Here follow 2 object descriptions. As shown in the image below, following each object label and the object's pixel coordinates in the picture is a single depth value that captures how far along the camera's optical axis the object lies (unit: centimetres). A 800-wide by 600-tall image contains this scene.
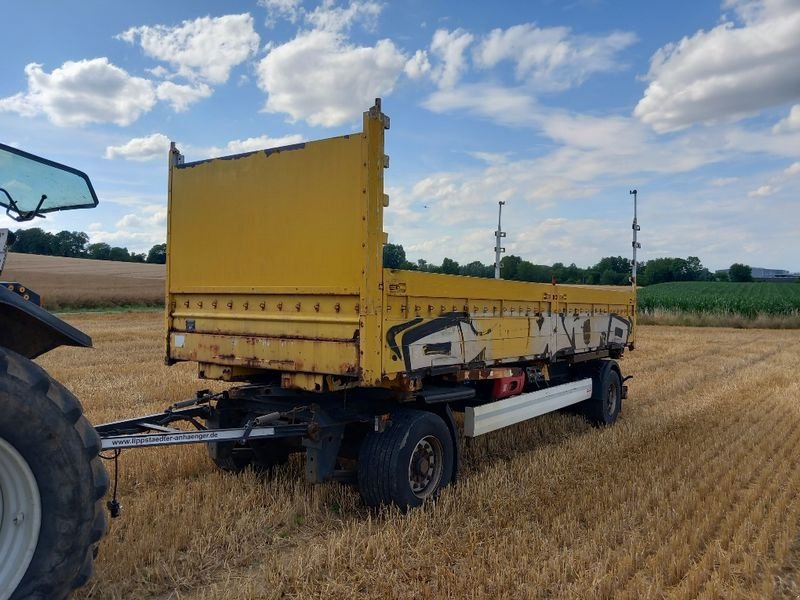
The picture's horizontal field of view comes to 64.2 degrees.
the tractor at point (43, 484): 262
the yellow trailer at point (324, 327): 445
